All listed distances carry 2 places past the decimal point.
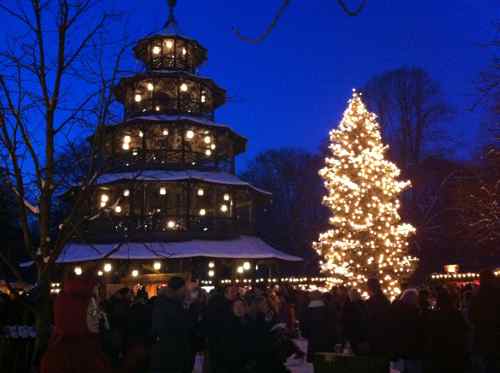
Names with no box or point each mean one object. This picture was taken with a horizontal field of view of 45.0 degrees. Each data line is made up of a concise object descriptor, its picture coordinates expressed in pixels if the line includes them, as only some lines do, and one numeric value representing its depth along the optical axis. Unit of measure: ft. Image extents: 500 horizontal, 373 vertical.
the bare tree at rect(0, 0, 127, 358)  24.99
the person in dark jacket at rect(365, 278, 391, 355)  29.25
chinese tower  103.50
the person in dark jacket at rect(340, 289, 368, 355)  39.97
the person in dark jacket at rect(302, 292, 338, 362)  41.09
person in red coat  19.89
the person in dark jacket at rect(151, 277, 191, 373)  24.80
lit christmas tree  89.97
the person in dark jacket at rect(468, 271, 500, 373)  29.12
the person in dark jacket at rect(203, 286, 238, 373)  27.02
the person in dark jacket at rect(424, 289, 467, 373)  27.48
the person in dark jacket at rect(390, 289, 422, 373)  29.01
